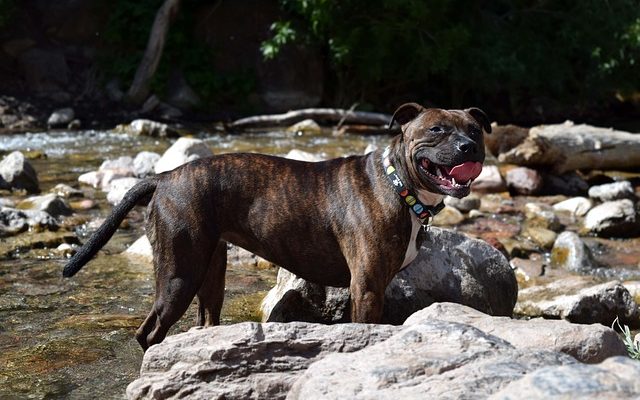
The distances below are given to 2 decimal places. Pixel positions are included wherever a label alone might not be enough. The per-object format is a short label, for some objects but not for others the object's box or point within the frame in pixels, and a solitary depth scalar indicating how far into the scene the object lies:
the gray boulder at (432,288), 6.37
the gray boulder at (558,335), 4.45
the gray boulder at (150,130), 17.25
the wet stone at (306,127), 18.48
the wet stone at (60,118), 18.85
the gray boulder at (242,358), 4.35
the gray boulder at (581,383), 3.07
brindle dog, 5.46
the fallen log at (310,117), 19.19
